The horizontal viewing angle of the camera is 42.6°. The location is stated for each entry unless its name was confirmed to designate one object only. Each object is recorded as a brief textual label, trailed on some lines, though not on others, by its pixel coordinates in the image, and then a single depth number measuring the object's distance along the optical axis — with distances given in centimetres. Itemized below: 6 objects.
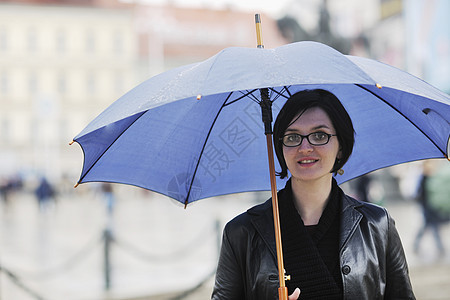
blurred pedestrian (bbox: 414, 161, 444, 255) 909
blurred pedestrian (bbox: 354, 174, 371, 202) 1145
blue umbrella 227
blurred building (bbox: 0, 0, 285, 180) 5659
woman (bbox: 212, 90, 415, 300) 195
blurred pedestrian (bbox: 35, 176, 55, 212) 1922
